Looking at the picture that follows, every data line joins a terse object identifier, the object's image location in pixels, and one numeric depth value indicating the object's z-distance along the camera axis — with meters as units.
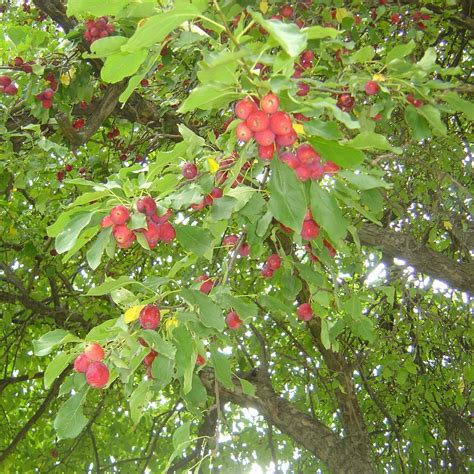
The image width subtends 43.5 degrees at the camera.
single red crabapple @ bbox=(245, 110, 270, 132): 1.07
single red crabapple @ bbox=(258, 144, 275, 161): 1.14
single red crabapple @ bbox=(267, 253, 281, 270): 1.80
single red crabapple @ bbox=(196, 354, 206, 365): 1.51
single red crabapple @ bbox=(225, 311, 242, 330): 1.66
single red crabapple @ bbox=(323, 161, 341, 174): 1.27
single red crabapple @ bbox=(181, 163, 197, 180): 1.38
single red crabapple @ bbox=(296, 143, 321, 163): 1.17
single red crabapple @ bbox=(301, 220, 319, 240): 1.44
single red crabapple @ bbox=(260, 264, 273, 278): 1.83
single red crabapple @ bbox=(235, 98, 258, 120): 1.08
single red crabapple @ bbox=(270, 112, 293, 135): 1.07
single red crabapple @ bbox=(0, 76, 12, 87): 2.68
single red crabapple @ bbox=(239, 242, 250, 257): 1.78
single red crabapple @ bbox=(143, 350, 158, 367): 1.42
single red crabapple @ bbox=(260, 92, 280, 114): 1.05
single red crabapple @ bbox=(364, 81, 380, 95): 1.47
